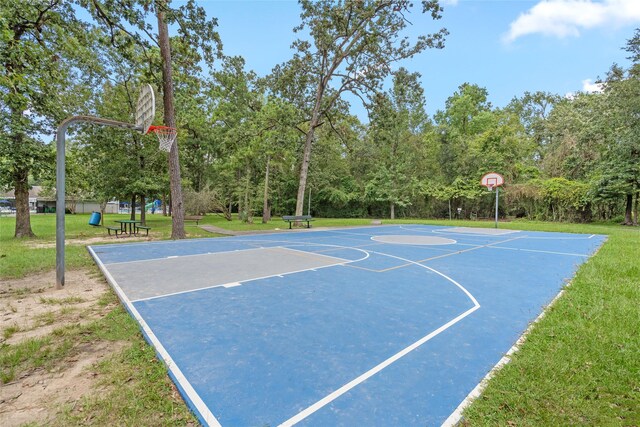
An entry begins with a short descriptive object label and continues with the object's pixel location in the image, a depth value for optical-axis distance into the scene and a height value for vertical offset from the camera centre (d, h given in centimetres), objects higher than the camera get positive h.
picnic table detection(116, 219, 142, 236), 1266 -139
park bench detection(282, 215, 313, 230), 1733 -70
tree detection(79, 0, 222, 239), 888 +563
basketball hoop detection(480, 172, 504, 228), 2195 +225
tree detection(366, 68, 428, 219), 3006 +493
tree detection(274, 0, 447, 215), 1605 +913
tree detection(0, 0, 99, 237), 483 +279
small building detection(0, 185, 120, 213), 3747 -63
